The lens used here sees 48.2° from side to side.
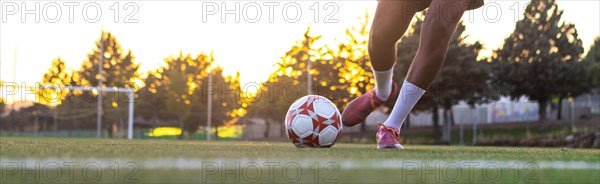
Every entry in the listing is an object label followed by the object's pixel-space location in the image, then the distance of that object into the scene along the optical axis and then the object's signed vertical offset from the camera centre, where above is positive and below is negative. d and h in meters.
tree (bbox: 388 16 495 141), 34.53 +0.74
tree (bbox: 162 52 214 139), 44.94 -0.18
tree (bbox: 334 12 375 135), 36.59 +1.35
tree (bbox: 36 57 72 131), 54.51 +0.41
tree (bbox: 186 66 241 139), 45.53 -1.47
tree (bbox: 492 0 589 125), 39.62 +1.71
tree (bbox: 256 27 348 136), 36.31 +0.57
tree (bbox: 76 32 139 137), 54.53 +1.22
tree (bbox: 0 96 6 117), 43.91 -1.74
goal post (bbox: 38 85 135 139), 22.57 -0.59
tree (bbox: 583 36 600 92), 35.12 +1.64
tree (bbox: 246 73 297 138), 36.78 -1.13
